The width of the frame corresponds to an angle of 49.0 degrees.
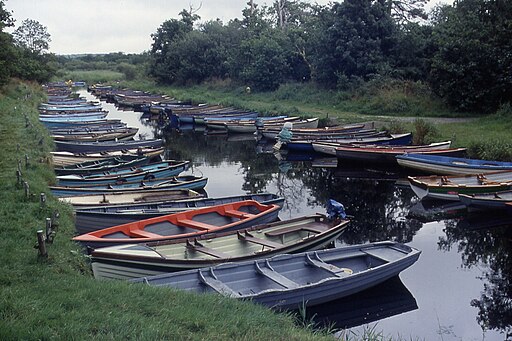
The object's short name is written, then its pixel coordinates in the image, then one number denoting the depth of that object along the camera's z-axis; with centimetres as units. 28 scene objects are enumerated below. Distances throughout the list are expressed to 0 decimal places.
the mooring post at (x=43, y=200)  1010
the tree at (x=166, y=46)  5947
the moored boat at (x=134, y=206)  1167
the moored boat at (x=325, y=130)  2575
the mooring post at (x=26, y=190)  1114
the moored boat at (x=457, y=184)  1439
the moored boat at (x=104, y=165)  1627
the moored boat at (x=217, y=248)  888
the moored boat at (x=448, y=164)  1612
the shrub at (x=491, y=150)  1853
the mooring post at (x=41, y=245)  736
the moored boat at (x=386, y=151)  1952
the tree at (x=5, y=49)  2926
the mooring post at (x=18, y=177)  1220
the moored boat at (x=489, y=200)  1382
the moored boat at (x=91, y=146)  2223
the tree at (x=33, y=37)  5409
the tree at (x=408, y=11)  3856
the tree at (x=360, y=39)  3400
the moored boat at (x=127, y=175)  1514
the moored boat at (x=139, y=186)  1352
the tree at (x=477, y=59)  2486
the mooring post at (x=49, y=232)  817
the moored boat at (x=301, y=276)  824
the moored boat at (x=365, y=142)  2295
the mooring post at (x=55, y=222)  891
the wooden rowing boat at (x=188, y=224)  984
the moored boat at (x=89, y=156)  1845
